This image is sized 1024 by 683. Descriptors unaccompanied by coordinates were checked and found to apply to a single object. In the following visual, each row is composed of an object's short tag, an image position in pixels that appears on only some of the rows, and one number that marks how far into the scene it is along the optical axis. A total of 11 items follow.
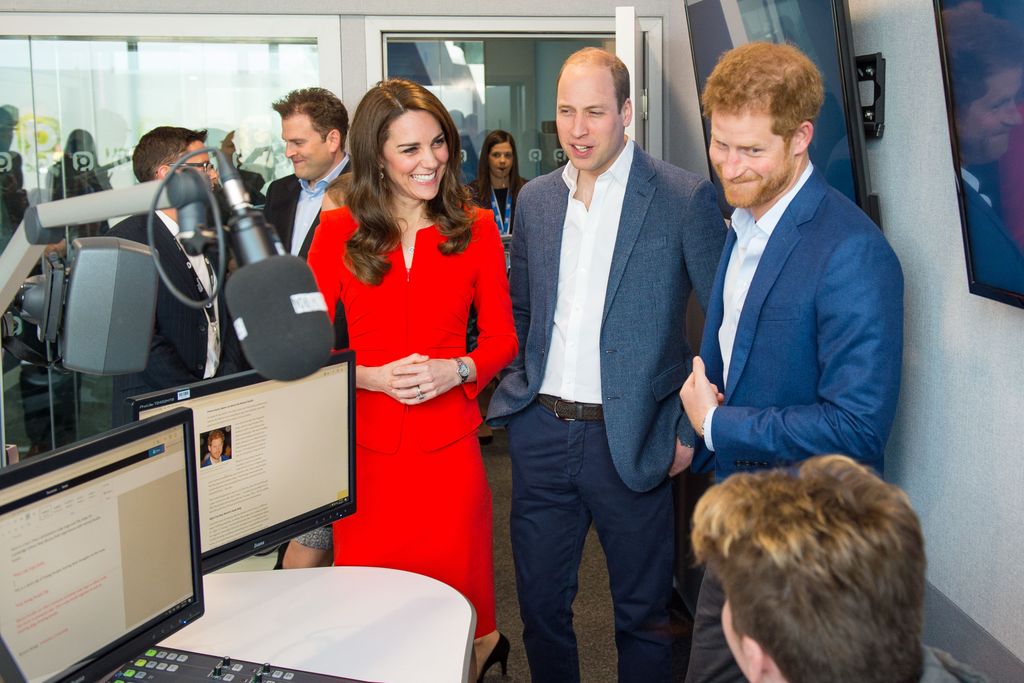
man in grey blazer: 2.32
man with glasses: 2.81
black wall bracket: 2.02
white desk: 1.60
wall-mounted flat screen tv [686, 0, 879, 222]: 1.97
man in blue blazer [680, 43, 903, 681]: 1.71
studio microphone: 0.90
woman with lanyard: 5.04
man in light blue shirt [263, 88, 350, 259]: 3.70
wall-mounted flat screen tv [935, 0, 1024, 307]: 1.46
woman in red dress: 2.22
